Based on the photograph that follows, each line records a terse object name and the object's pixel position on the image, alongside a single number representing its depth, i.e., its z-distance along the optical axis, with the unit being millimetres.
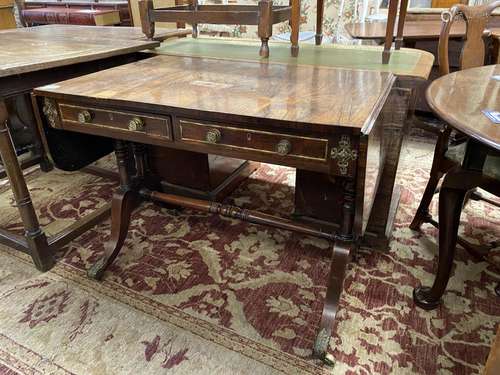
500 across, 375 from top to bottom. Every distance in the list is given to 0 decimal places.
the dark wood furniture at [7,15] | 4852
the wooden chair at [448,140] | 1398
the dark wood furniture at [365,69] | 1414
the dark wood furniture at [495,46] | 2218
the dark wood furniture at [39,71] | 1430
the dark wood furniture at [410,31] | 2531
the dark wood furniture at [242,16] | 1559
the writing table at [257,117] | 992
